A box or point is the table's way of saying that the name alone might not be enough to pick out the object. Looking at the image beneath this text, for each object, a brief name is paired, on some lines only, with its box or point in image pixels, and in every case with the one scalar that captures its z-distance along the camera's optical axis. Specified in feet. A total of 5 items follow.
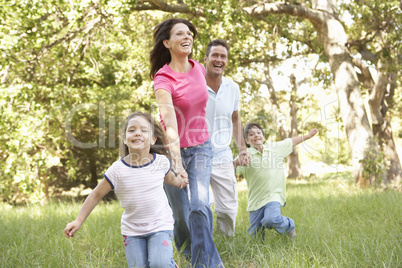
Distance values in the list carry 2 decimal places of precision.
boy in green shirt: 13.70
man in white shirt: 13.58
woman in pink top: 10.50
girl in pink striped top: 9.53
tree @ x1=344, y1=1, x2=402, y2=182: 31.73
